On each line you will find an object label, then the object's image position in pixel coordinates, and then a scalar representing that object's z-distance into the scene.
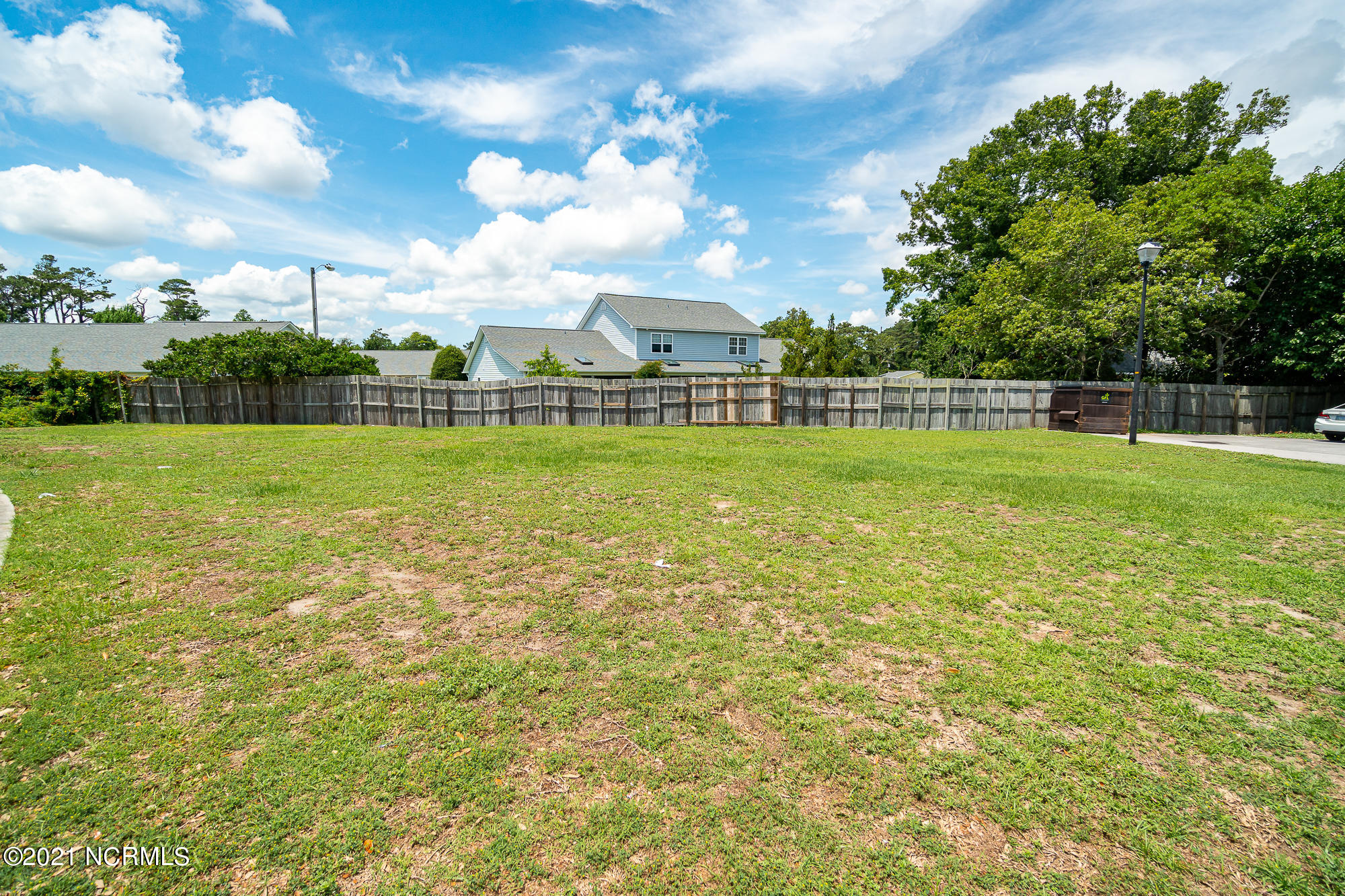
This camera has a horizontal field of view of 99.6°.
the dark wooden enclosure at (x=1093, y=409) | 19.02
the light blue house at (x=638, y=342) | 32.25
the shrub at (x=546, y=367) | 25.28
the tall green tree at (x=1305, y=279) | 19.34
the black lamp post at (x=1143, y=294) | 13.16
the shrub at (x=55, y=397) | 19.84
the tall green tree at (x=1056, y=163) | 26.97
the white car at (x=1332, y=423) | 17.42
